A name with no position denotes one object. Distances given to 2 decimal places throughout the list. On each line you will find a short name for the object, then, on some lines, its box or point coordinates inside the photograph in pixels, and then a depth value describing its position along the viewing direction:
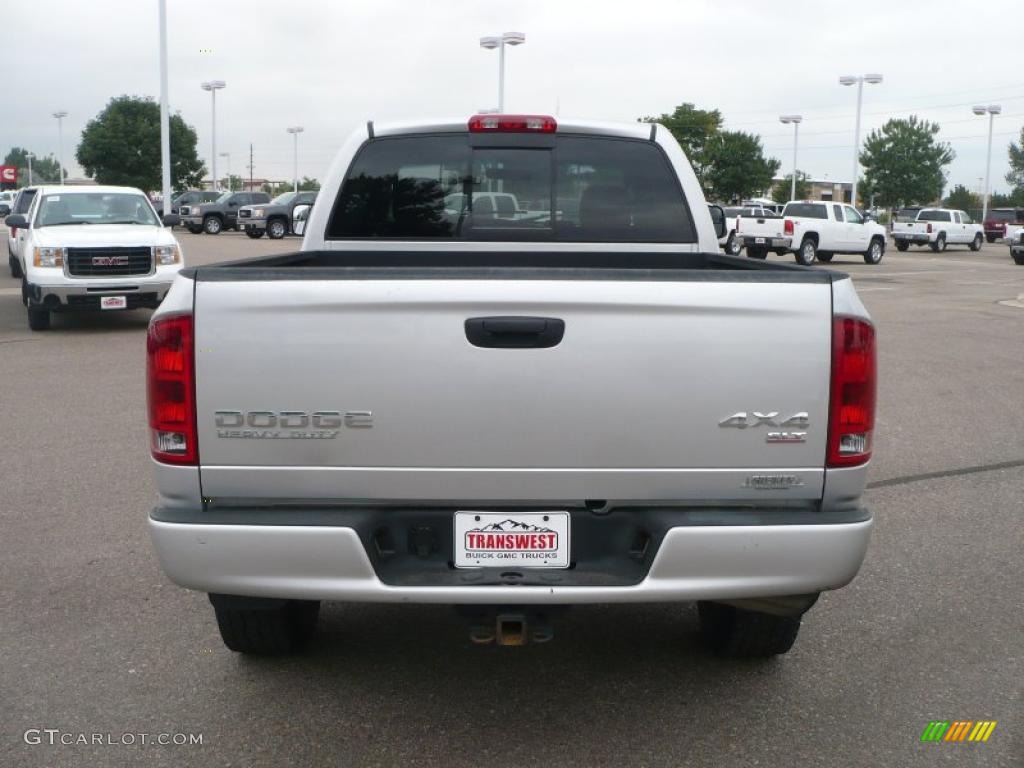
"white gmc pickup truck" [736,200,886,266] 33.12
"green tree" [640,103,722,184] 93.25
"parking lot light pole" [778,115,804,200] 77.56
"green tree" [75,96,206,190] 66.88
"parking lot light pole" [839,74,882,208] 62.41
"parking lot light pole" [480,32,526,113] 46.78
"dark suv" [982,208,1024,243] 62.06
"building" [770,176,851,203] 145.88
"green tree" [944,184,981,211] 105.75
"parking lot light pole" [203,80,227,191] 70.88
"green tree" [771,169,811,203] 110.88
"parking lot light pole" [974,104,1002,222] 71.44
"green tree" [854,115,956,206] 88.81
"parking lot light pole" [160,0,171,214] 35.38
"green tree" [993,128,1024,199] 103.44
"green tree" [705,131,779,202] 86.56
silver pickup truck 3.25
